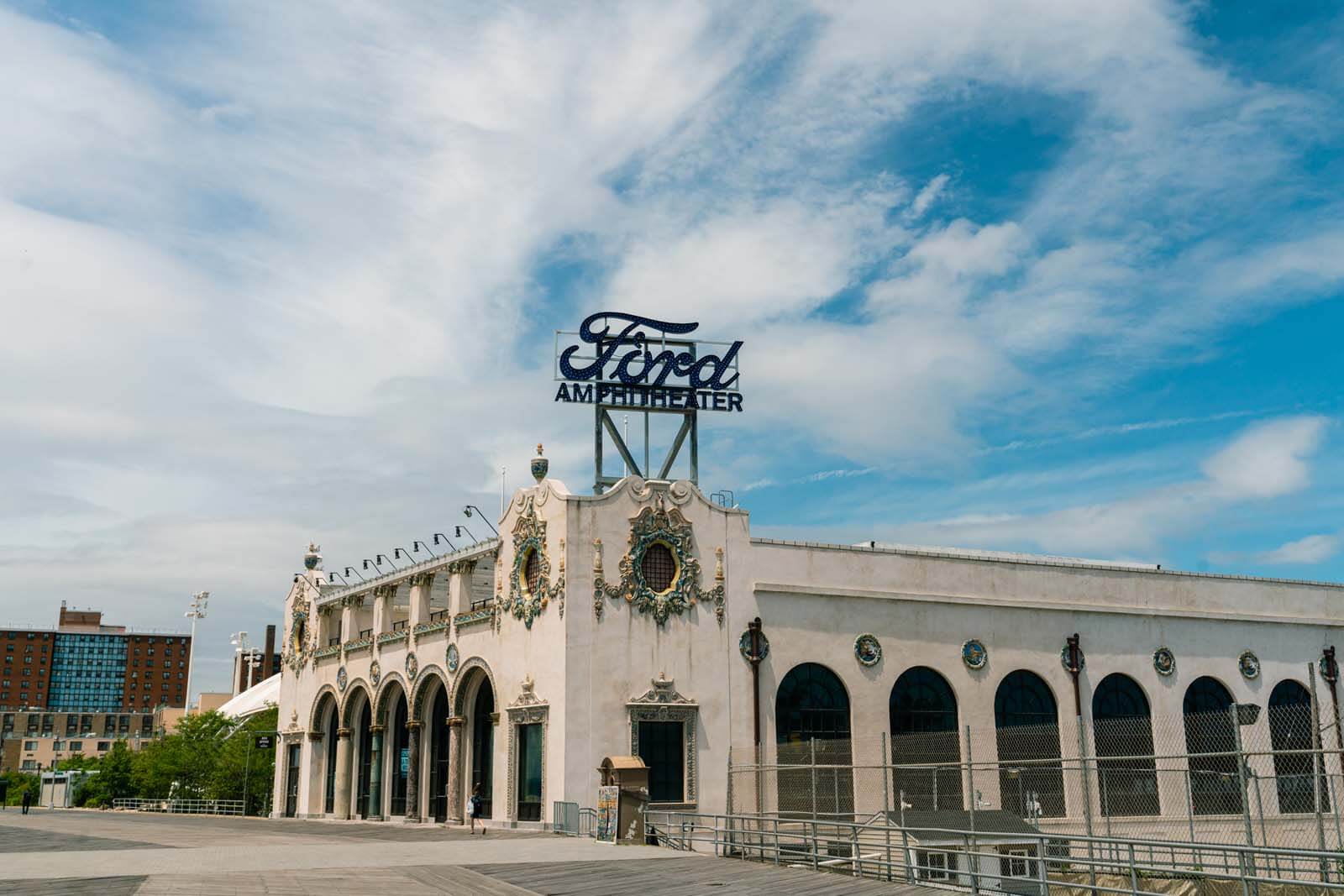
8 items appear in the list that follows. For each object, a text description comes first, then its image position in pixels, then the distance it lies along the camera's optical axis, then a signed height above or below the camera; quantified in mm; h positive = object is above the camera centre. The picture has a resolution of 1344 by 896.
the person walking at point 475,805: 46250 -2358
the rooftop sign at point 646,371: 48938 +14173
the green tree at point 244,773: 98162 -2152
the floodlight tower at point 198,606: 162375 +17612
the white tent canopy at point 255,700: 128375 +4562
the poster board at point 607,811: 39000 -2187
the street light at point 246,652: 164812 +12177
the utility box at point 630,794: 38062 -1613
